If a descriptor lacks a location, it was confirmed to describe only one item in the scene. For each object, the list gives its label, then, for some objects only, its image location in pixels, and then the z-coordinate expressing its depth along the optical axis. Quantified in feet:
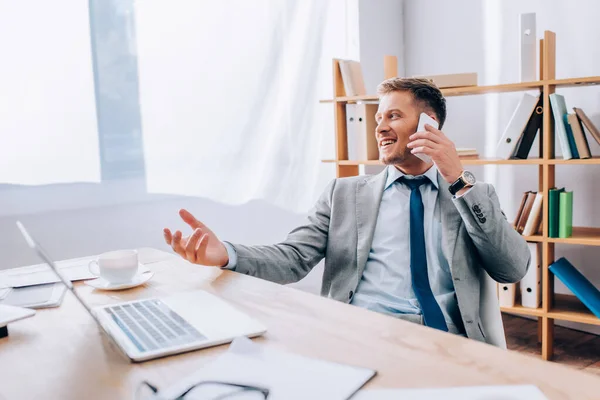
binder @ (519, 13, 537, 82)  8.72
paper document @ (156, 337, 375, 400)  2.51
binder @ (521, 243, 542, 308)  8.95
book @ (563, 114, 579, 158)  8.42
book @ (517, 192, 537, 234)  9.08
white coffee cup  4.45
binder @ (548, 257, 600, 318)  8.57
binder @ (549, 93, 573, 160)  8.39
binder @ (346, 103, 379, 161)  10.14
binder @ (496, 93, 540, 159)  8.71
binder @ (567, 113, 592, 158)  8.33
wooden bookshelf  8.41
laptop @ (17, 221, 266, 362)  3.12
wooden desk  2.63
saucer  4.41
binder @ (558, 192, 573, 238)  8.51
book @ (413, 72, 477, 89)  9.14
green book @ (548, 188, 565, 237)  8.61
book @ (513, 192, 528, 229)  9.18
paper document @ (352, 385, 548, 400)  2.41
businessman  4.89
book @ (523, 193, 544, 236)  8.86
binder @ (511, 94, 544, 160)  8.76
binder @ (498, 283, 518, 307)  9.23
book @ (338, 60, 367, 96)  10.09
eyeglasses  2.48
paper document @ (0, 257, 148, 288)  4.78
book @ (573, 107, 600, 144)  8.34
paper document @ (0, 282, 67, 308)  4.10
